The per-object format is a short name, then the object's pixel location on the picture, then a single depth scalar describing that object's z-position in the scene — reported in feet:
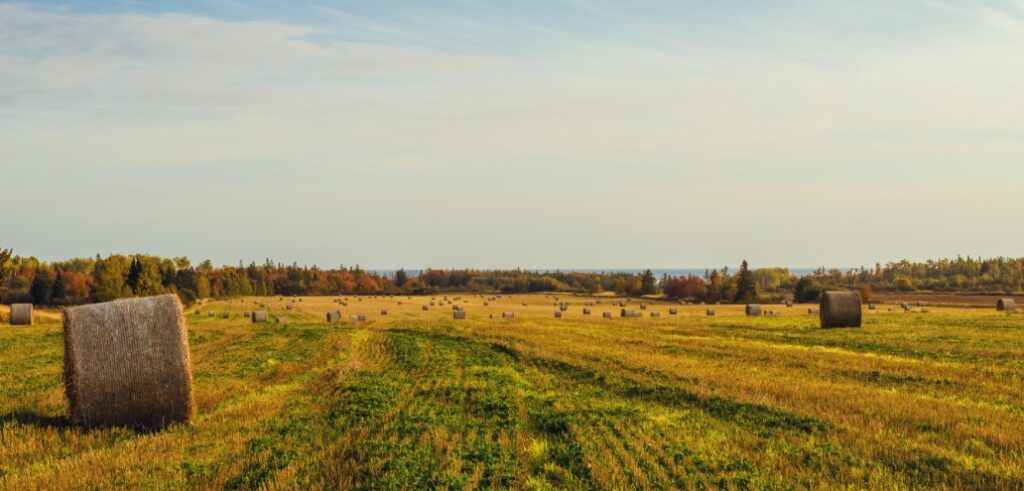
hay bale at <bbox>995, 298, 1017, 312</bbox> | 218.59
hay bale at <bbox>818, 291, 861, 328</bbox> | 149.28
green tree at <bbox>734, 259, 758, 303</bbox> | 384.06
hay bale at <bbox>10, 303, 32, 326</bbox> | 183.11
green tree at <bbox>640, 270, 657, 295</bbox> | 516.73
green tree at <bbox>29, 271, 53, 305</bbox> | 451.89
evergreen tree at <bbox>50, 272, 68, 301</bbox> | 459.73
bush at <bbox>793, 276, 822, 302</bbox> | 366.43
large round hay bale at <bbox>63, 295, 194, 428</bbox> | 52.60
